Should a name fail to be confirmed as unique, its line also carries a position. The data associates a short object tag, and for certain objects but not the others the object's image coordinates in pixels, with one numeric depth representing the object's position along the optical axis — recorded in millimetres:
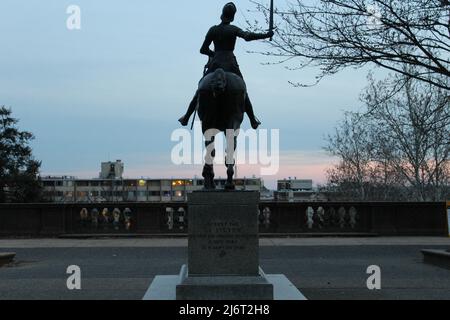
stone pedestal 9336
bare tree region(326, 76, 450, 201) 31250
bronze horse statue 9859
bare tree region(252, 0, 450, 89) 17859
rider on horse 10164
